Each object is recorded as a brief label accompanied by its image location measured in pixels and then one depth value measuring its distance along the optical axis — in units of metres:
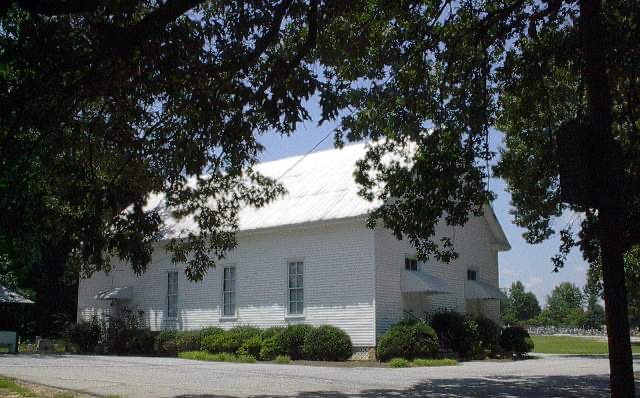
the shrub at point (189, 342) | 27.34
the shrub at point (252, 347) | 24.92
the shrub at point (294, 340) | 24.03
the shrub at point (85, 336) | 31.61
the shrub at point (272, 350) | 24.33
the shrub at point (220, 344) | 25.56
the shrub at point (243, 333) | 25.47
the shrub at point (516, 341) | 27.48
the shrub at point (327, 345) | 23.02
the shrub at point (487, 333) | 26.44
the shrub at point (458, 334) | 25.09
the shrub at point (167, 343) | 27.80
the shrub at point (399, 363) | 20.91
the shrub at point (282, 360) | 22.50
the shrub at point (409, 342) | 22.28
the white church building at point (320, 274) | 24.42
